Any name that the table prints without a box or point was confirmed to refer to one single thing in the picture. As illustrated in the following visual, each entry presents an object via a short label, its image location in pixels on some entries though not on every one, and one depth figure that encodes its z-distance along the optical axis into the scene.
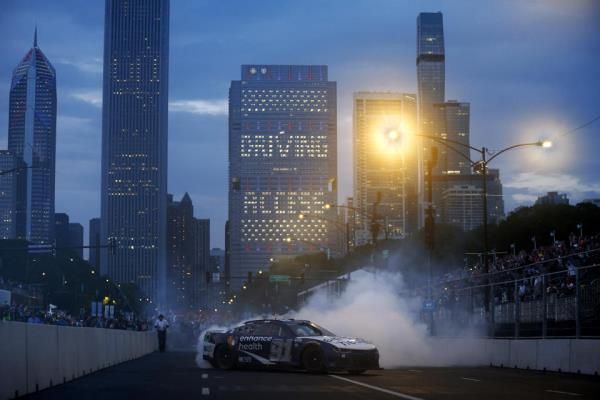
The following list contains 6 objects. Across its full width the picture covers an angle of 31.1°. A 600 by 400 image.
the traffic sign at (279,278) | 97.65
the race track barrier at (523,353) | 25.58
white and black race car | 25.12
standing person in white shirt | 47.88
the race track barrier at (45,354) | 16.38
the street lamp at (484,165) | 40.94
